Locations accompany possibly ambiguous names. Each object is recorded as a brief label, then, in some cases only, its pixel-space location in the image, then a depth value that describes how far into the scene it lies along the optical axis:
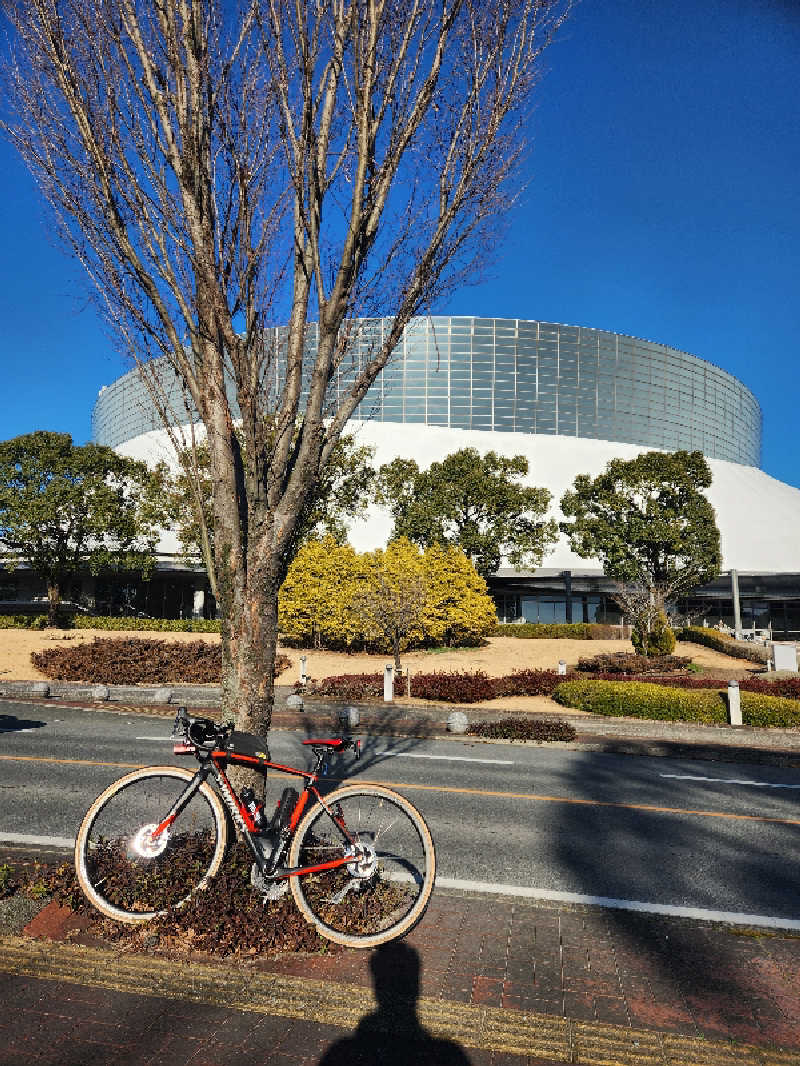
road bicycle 4.11
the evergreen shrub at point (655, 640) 25.47
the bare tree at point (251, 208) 4.96
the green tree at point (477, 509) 38.12
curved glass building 48.75
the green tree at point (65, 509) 32.12
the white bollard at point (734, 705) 14.34
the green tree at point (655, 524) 33.94
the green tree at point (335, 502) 33.81
